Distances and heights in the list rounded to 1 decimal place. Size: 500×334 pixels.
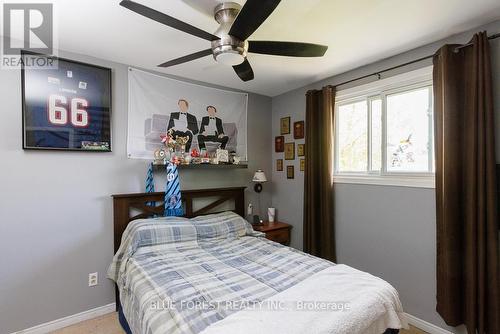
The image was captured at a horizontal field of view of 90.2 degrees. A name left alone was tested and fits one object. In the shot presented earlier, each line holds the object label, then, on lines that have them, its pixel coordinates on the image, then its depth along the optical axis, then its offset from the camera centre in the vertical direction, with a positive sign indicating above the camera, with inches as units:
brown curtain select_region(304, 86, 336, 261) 111.6 -4.0
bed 48.0 -29.1
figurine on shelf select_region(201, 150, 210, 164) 114.9 +4.4
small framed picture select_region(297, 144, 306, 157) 126.5 +9.0
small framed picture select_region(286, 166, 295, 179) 134.2 -2.6
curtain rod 71.3 +37.0
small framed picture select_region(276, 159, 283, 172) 141.3 +1.3
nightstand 124.1 -32.5
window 88.5 +14.2
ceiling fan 47.9 +30.5
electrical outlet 93.3 -41.9
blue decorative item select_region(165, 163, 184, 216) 98.7 -9.4
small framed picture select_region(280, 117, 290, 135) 137.0 +23.3
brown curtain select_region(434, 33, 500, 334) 69.4 -6.6
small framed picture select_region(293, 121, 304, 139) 128.9 +19.8
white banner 103.3 +24.5
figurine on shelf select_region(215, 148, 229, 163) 120.1 +6.0
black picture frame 81.6 +20.9
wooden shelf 106.2 +0.6
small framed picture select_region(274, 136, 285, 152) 140.3 +13.6
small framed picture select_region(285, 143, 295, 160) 133.8 +8.9
